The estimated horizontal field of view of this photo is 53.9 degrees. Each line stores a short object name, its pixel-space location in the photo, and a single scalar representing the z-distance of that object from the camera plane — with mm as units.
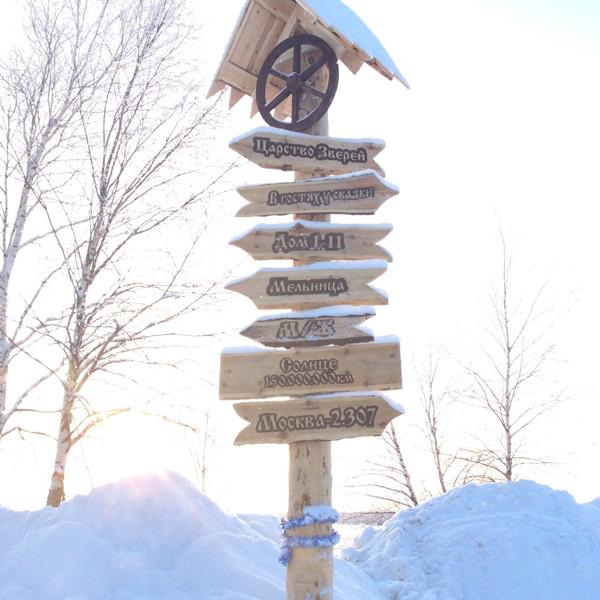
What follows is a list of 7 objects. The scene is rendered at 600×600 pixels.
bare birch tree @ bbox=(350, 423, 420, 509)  15703
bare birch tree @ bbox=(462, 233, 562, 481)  15000
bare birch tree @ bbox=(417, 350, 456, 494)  16344
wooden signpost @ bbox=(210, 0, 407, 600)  4203
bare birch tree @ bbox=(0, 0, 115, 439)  8234
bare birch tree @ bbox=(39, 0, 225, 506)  7188
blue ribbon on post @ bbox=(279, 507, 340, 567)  4148
